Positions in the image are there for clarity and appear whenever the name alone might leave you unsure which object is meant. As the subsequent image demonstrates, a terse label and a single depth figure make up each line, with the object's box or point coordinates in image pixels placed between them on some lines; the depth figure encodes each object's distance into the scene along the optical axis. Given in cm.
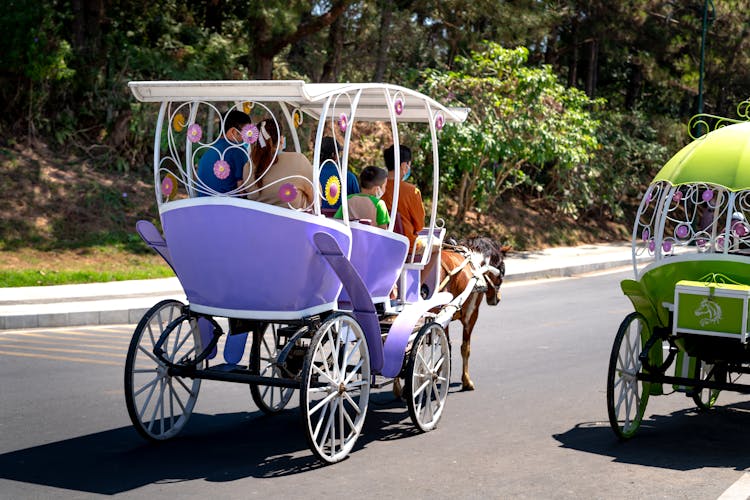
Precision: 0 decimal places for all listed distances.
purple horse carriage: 659
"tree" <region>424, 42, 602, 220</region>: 2234
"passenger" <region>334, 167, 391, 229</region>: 765
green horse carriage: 704
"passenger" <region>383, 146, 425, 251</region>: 846
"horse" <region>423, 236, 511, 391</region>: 920
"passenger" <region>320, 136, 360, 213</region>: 778
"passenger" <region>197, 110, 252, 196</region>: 719
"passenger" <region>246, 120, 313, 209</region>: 696
